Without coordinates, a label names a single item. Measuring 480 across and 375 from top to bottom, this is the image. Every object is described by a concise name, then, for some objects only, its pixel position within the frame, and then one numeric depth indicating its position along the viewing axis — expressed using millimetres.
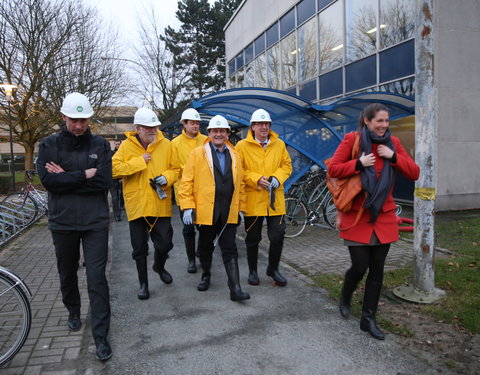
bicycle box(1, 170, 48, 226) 9230
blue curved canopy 7875
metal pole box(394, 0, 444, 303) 4043
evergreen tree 33466
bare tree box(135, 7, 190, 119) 28919
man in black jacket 3080
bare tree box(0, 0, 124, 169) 16125
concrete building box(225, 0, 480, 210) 8961
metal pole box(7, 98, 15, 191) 15046
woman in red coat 3203
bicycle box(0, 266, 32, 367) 2961
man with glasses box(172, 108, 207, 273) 5230
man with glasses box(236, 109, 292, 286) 4488
